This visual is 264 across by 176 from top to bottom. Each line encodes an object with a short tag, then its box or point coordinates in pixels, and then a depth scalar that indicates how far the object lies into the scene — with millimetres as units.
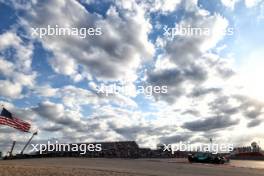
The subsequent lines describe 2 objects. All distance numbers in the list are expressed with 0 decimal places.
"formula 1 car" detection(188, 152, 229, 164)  15998
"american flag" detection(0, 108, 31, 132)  13259
